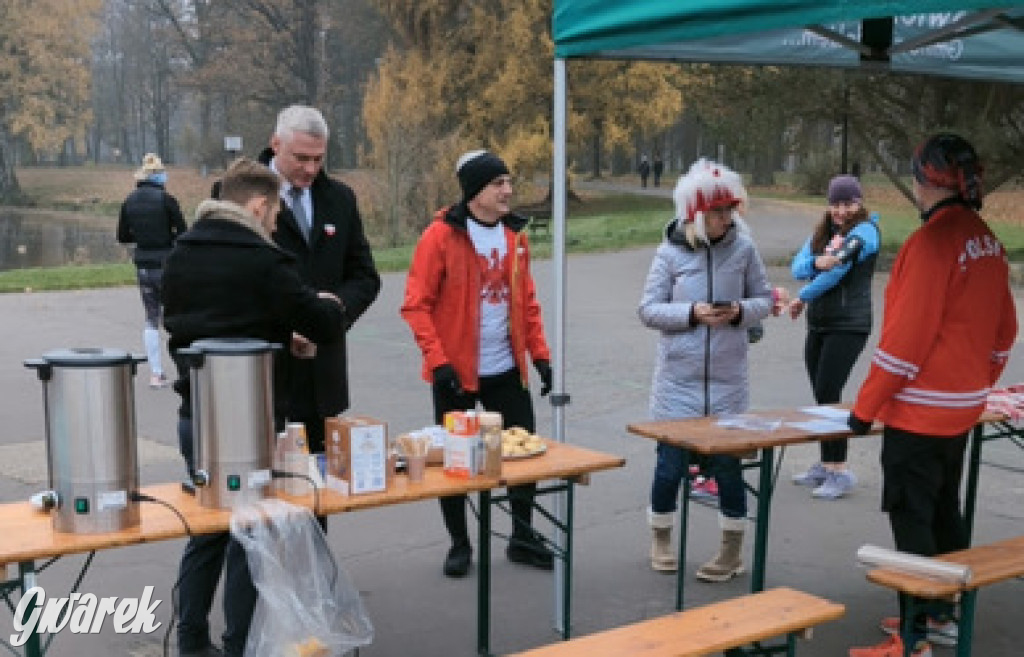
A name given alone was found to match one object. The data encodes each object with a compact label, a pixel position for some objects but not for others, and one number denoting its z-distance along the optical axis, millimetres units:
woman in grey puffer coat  4457
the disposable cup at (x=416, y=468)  3318
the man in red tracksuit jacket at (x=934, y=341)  3498
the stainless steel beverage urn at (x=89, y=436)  2707
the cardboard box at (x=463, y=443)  3365
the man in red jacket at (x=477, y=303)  4512
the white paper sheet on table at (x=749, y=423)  4176
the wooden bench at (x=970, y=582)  3225
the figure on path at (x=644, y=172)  48312
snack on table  3623
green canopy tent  3141
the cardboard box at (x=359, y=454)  3154
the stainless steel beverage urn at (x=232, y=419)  2881
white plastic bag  2910
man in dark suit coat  3869
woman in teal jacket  5641
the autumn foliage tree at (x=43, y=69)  45438
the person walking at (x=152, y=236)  8805
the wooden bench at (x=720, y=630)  2895
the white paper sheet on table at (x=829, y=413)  4430
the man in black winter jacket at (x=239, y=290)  3207
